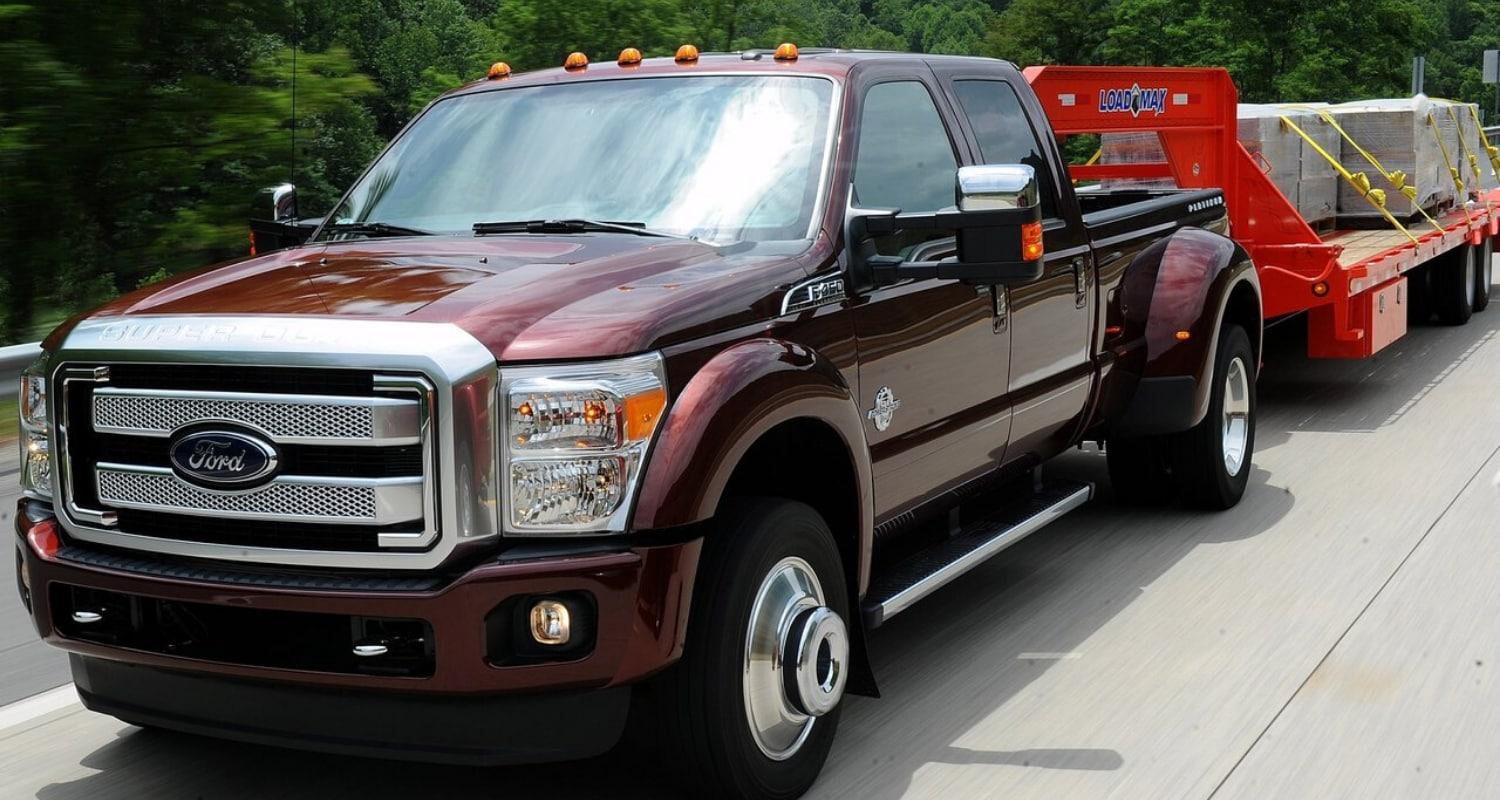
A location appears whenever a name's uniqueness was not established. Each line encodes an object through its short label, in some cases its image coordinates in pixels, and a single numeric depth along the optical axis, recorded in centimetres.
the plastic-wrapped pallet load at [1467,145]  1453
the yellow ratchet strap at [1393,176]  1227
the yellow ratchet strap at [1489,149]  1564
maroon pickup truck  363
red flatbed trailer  955
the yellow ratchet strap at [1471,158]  1455
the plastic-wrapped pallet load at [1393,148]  1248
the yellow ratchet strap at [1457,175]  1317
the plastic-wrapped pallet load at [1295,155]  1094
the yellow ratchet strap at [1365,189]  1180
